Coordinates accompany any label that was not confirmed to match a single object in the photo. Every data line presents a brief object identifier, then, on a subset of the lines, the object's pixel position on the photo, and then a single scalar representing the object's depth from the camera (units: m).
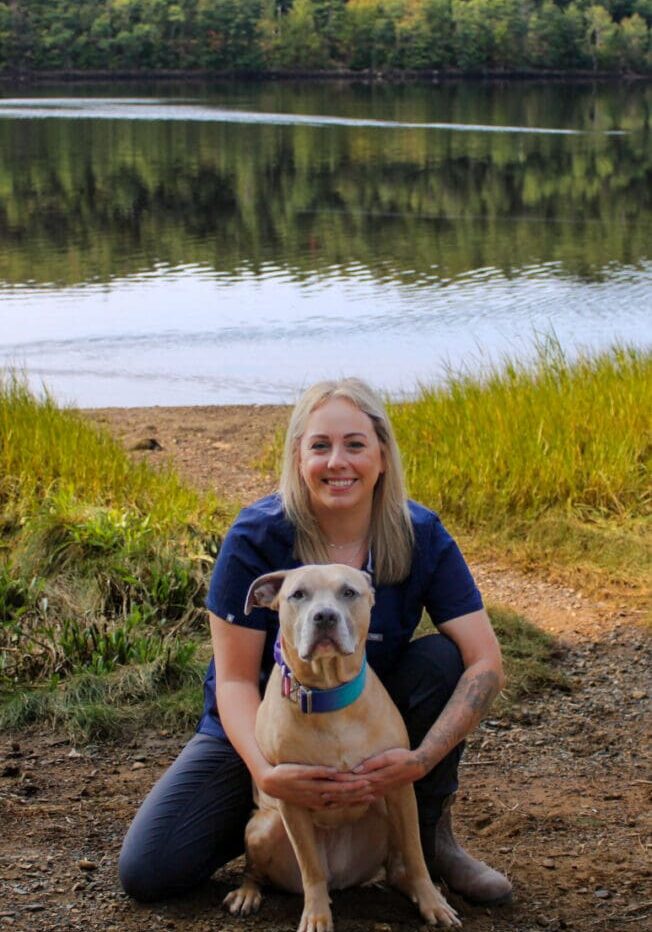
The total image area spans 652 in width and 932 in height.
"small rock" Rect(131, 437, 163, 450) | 8.62
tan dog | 2.97
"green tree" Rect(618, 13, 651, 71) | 84.44
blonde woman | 3.42
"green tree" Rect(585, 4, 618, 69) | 84.44
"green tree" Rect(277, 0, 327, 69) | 86.81
